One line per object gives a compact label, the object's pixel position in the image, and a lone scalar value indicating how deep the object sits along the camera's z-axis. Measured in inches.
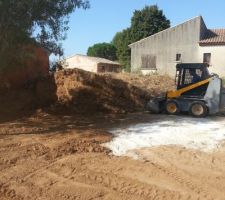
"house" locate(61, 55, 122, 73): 1054.4
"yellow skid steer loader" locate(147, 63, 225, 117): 326.1
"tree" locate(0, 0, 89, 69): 229.0
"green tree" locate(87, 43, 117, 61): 1446.0
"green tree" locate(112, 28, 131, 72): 1088.7
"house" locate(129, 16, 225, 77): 801.3
